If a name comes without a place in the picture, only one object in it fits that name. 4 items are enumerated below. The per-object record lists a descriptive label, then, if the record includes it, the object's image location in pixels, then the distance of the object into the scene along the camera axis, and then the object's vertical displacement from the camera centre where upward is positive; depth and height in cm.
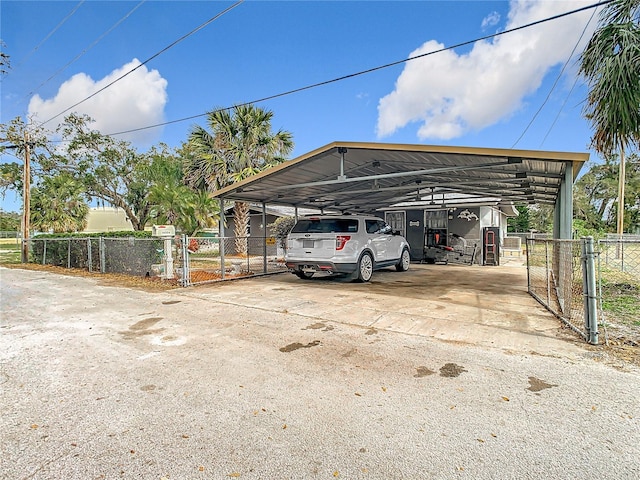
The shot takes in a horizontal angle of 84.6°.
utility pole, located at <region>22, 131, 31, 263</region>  1634 +214
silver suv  850 -21
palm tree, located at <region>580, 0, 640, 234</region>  613 +285
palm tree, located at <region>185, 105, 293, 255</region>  1552 +420
